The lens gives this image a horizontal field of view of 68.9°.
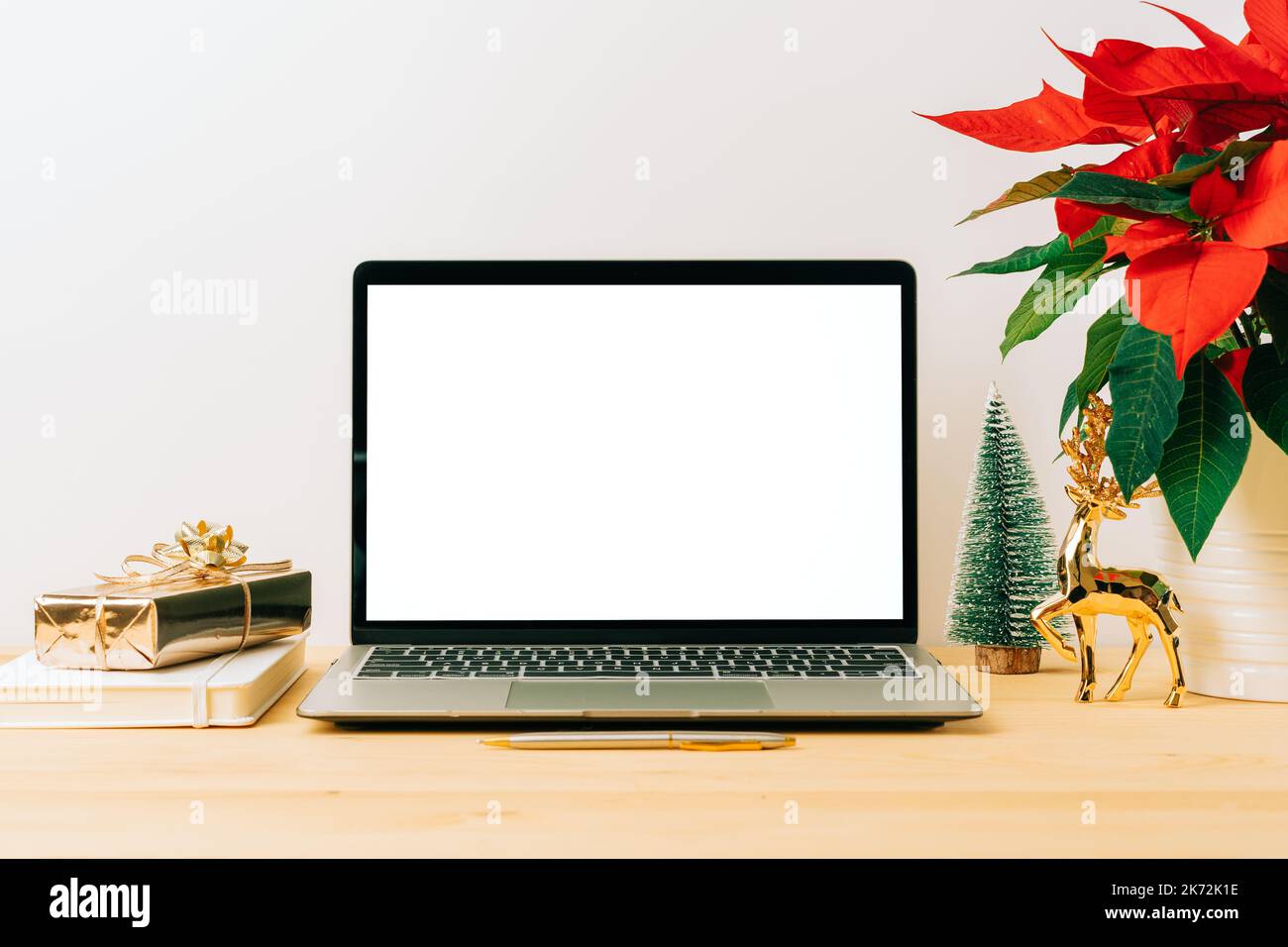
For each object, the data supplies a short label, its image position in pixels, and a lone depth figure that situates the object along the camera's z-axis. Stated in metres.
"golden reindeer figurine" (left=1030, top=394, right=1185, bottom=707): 0.68
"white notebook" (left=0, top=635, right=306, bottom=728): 0.64
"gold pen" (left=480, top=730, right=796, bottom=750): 0.58
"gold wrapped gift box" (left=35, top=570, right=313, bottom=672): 0.66
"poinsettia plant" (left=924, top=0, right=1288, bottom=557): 0.58
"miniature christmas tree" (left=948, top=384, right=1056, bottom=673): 0.81
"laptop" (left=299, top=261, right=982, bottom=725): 0.80
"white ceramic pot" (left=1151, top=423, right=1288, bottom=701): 0.68
